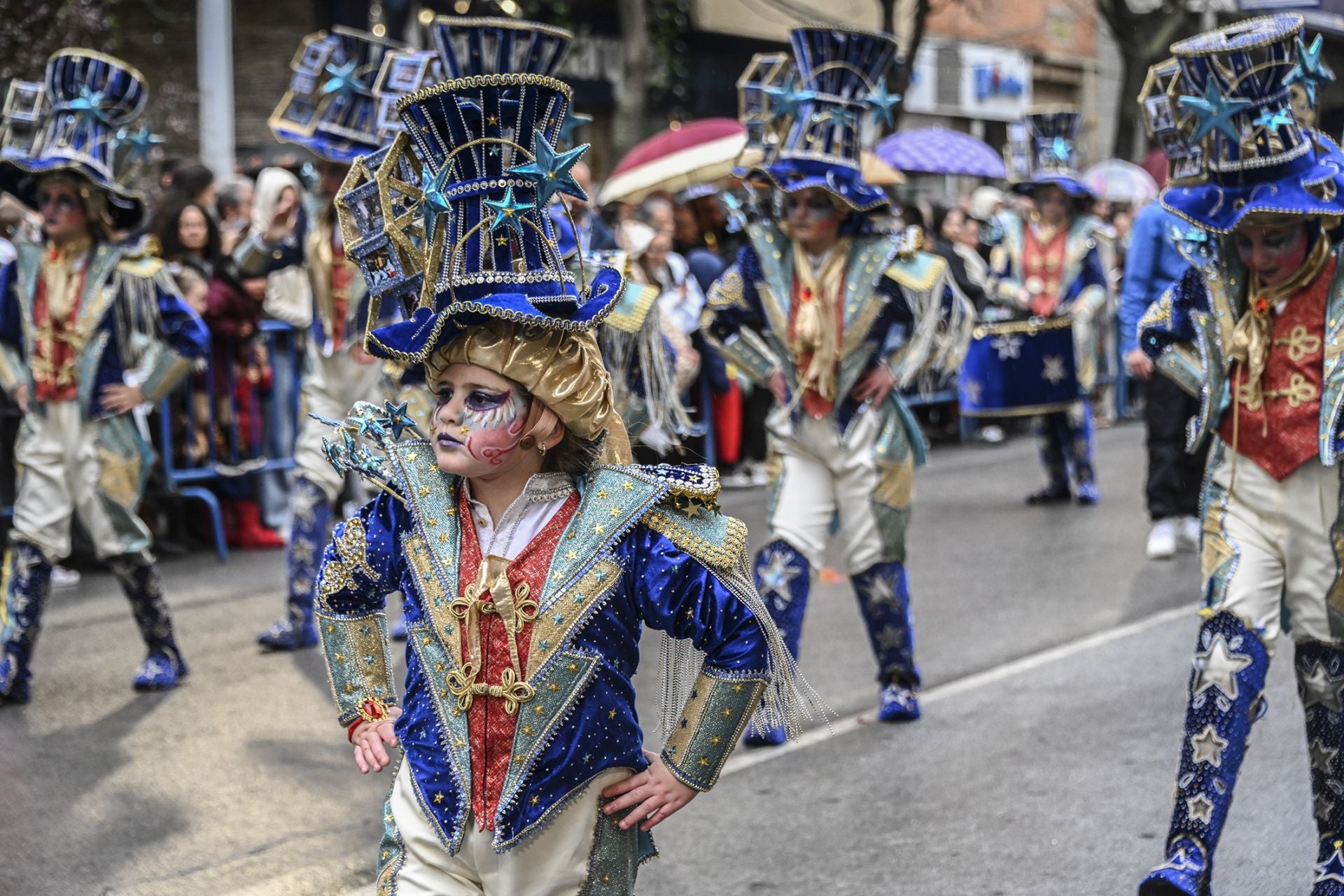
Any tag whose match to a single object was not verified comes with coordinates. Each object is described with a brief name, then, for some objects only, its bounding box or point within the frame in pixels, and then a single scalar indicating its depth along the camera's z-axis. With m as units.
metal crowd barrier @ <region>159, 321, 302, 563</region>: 9.70
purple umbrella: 15.91
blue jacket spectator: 8.55
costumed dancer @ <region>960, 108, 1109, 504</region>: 11.58
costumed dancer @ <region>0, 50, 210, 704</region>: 6.46
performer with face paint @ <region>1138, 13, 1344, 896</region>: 4.34
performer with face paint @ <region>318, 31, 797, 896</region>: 3.00
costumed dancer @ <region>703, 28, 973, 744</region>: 6.17
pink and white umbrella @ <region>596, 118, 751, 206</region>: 13.15
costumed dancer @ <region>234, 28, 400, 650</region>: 7.19
